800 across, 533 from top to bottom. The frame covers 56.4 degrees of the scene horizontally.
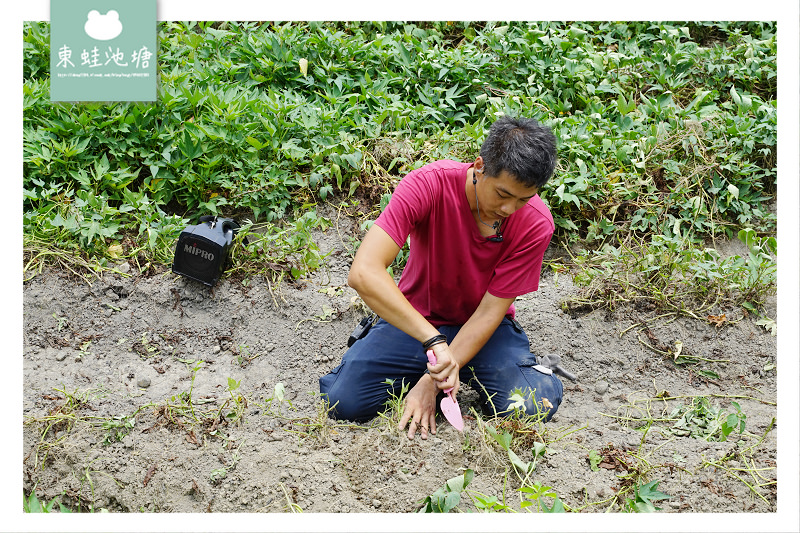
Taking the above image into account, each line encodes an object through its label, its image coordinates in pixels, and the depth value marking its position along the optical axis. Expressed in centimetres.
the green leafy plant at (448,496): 207
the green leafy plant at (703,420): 245
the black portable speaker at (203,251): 312
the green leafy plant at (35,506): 207
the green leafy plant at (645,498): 214
